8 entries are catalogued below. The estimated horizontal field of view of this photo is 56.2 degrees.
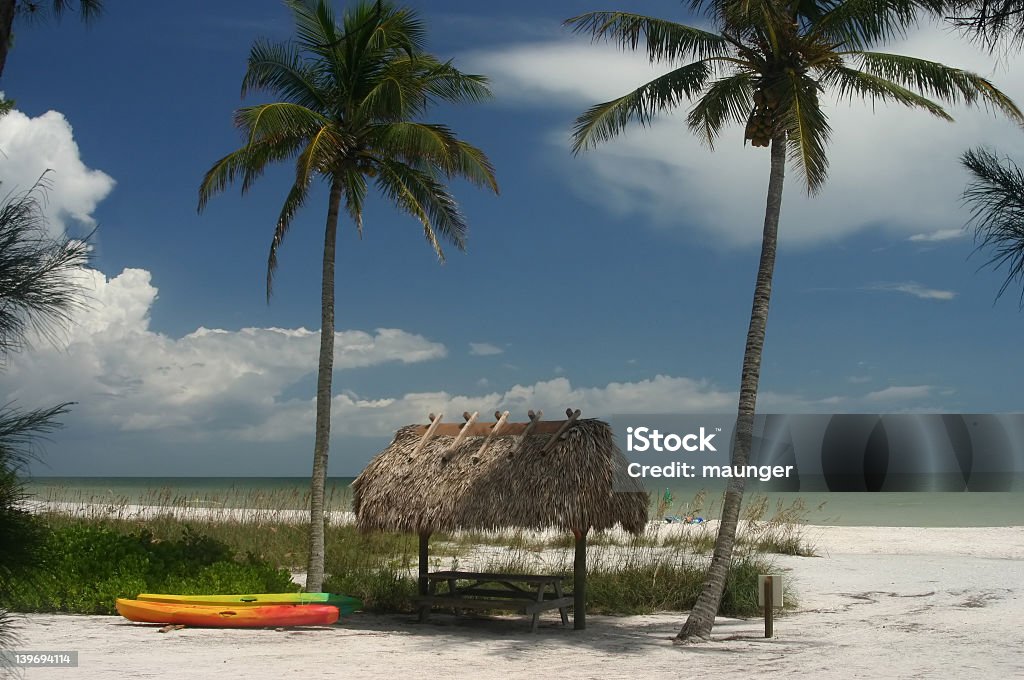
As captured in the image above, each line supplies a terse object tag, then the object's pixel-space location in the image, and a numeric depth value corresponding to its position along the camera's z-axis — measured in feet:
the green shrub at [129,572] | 44.96
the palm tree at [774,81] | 39.14
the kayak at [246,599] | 42.16
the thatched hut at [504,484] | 40.68
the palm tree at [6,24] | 15.11
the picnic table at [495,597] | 41.34
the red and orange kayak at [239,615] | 41.42
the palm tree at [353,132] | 48.55
